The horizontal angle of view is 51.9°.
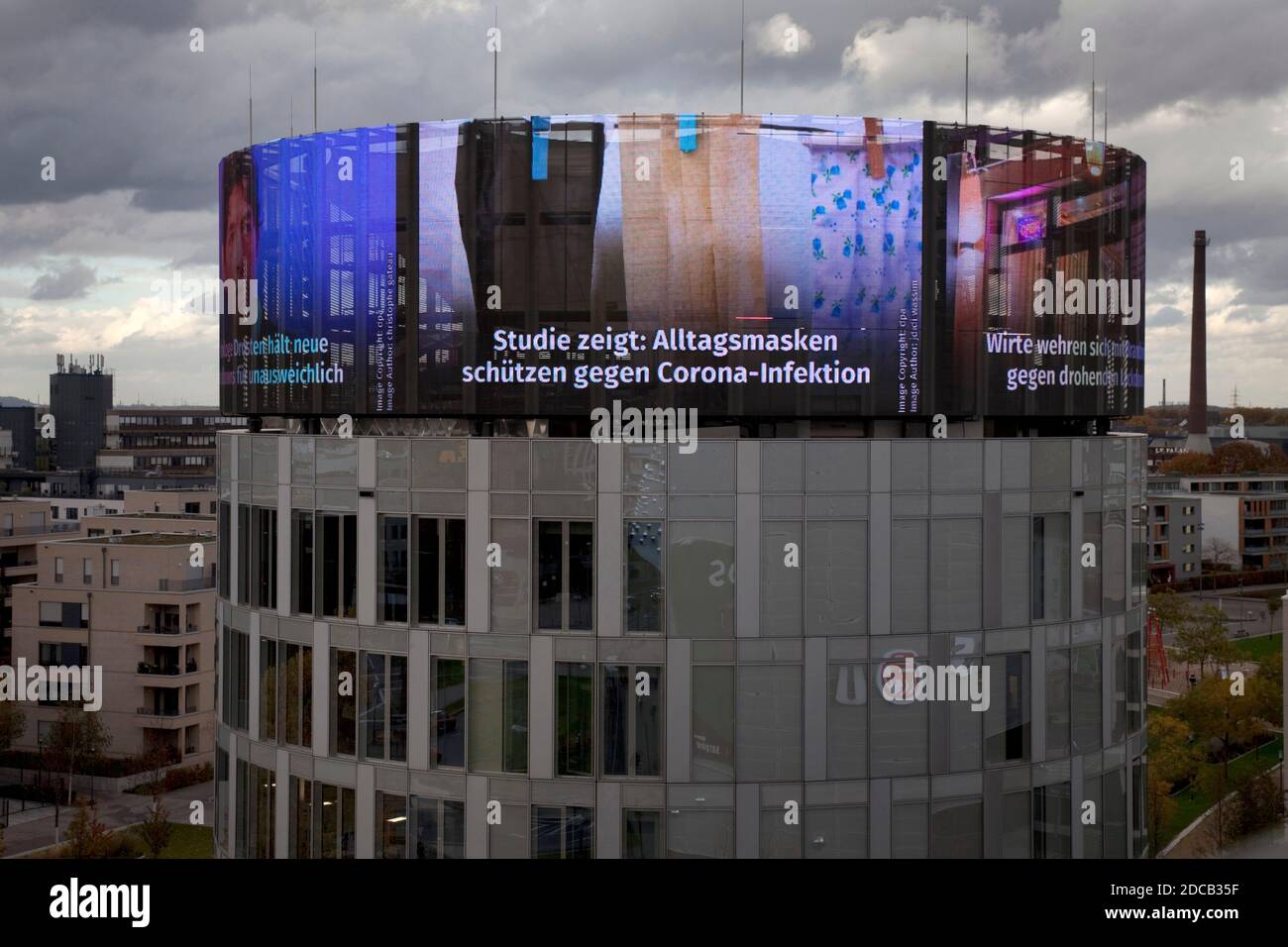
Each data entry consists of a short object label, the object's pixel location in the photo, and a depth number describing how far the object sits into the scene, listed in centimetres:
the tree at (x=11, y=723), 9200
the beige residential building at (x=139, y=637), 9450
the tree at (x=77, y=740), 8912
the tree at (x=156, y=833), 7481
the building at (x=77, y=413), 19425
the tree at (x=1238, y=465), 19538
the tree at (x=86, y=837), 7156
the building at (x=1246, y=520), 16288
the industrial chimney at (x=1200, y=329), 17150
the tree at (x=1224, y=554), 16250
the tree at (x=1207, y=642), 9838
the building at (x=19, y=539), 11206
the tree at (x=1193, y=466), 19312
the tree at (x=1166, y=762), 6775
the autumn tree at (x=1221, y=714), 8375
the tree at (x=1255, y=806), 6519
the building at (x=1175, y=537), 15150
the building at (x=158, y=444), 18412
